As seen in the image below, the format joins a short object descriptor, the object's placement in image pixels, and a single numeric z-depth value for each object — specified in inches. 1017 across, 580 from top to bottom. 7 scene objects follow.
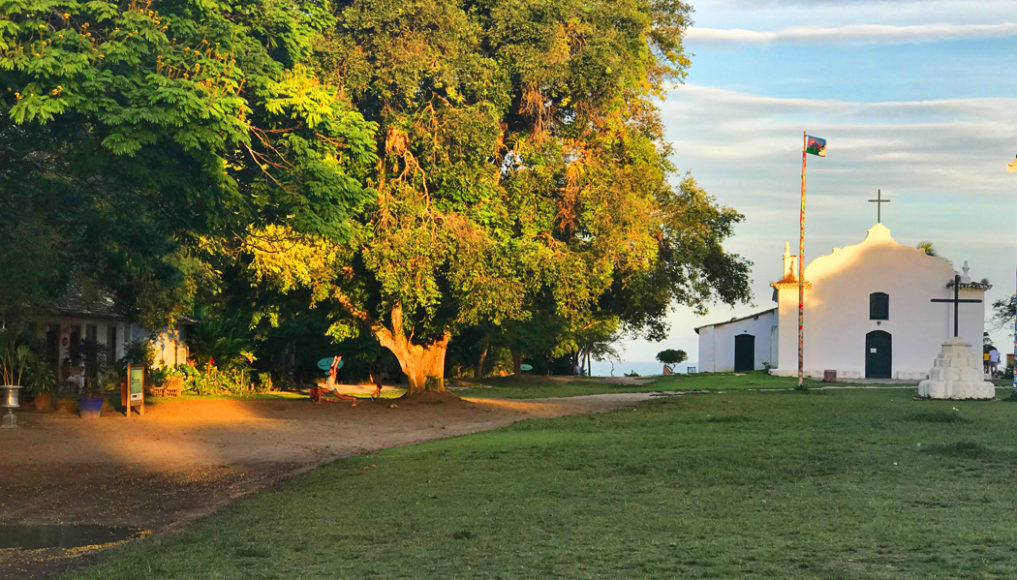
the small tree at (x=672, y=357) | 2832.2
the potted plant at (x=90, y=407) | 928.9
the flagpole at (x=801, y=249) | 1594.5
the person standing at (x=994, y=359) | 2129.4
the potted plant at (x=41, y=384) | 977.5
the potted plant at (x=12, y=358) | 917.5
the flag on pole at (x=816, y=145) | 1582.2
